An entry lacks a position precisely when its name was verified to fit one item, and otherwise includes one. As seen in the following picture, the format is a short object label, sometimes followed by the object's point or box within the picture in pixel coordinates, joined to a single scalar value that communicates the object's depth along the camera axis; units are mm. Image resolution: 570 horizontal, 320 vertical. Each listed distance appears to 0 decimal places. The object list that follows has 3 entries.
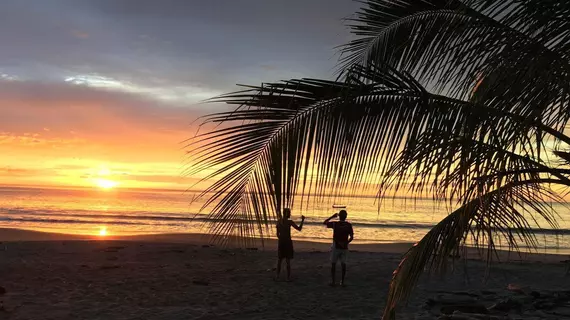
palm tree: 3039
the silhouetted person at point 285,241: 11375
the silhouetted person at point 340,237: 10883
